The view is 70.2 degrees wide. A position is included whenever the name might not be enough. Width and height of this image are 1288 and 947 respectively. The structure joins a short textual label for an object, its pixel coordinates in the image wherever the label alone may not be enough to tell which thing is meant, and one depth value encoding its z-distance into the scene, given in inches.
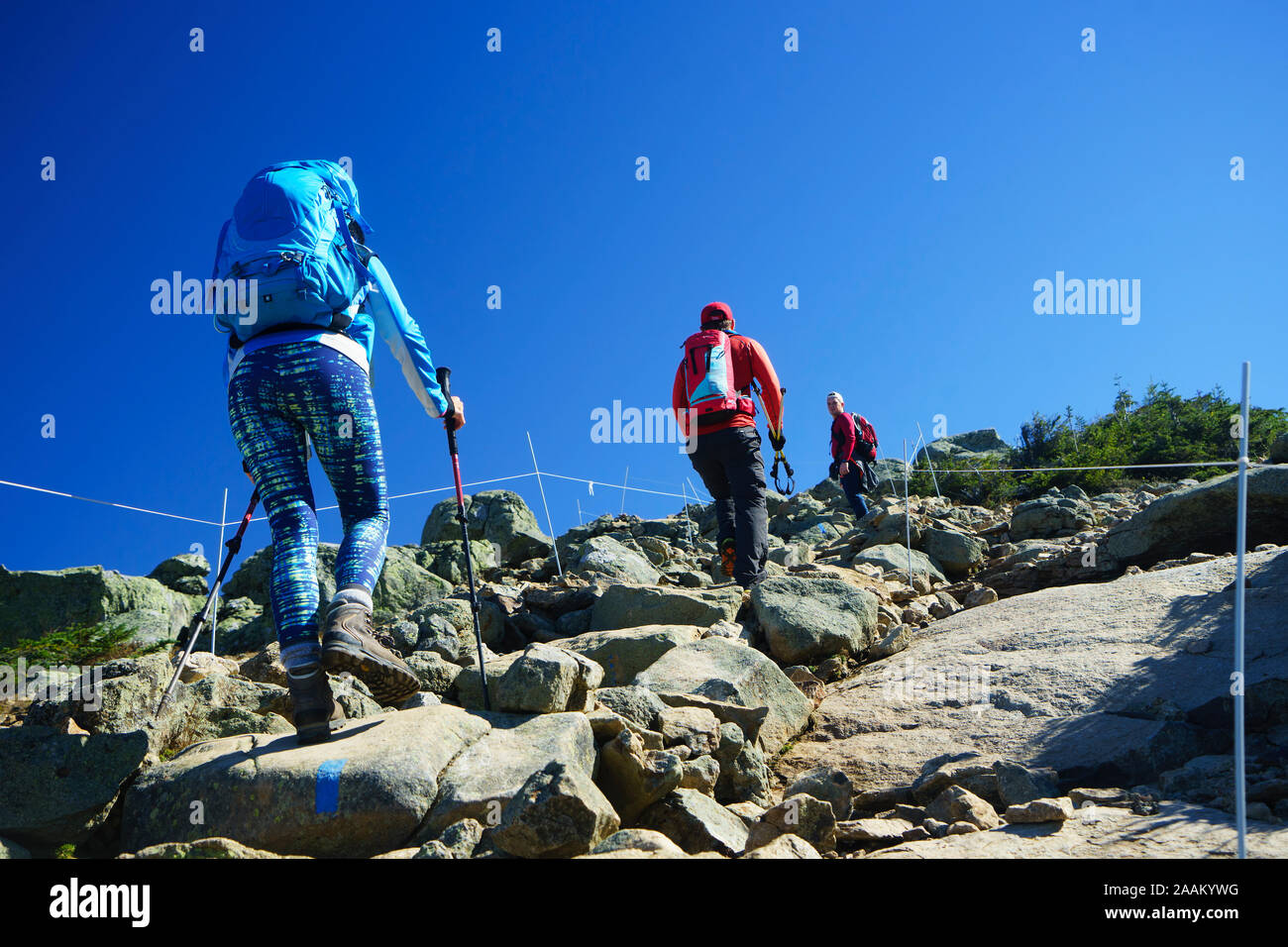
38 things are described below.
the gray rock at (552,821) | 105.5
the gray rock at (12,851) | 120.5
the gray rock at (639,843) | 104.3
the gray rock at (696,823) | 121.6
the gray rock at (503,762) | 125.6
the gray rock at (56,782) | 126.7
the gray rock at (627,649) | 206.7
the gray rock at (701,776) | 140.0
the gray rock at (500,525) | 495.6
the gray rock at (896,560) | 332.8
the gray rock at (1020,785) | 136.3
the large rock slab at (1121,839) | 112.3
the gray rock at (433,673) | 192.5
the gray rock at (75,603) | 376.2
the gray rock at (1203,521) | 287.9
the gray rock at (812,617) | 231.0
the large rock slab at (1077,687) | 158.1
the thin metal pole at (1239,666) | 98.0
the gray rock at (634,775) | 130.6
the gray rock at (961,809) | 128.3
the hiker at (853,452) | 547.5
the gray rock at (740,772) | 153.2
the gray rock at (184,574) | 467.3
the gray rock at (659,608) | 246.5
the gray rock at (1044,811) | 123.2
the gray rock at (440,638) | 219.0
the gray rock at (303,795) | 124.4
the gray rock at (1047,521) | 395.5
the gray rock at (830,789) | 144.7
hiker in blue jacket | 143.9
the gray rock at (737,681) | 179.8
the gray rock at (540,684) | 161.5
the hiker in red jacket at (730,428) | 306.2
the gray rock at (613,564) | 365.4
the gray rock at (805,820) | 124.3
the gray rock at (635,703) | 161.0
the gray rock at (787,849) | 109.7
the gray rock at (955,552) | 357.1
